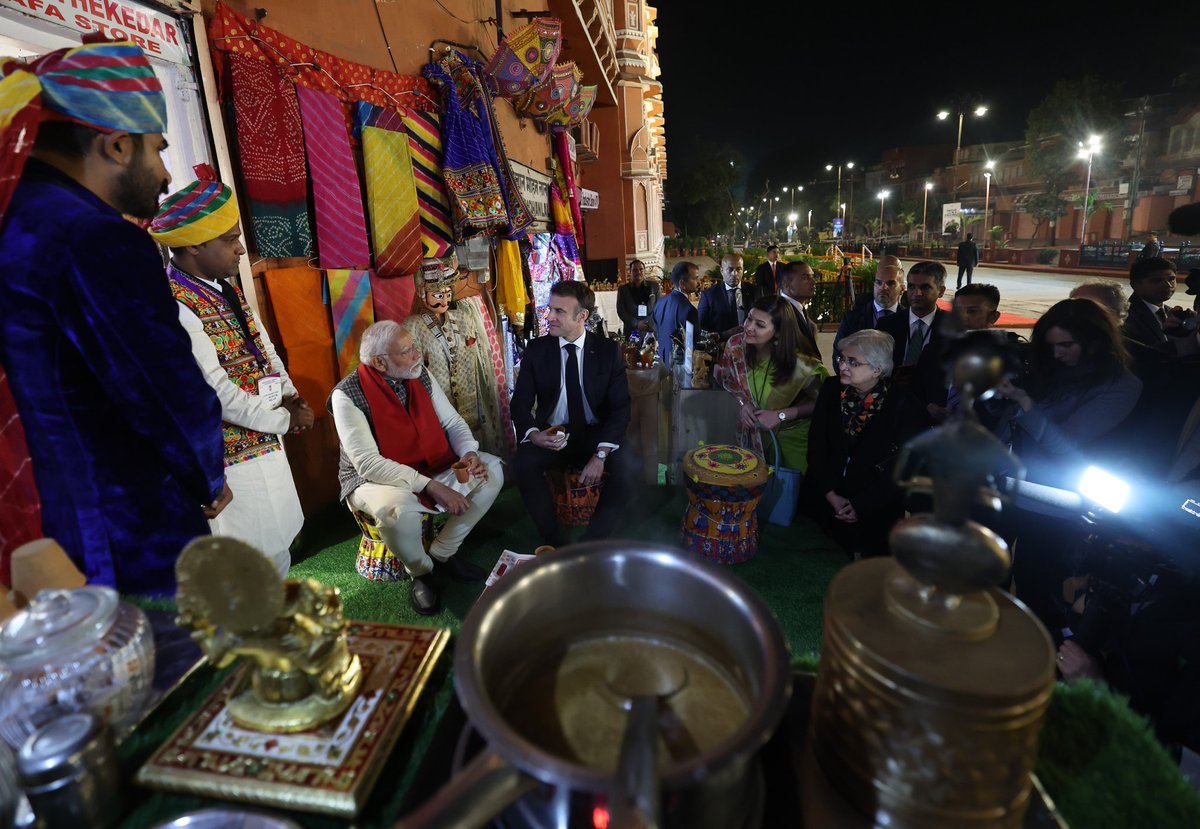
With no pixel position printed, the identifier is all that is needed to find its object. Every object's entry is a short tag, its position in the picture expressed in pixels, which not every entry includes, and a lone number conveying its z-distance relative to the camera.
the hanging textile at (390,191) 4.30
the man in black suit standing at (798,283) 5.58
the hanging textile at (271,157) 3.48
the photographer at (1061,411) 2.85
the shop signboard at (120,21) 2.54
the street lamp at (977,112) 29.49
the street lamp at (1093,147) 27.80
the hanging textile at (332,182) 3.87
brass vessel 0.64
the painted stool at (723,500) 3.59
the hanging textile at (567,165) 9.22
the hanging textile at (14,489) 1.59
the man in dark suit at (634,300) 8.51
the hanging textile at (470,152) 5.03
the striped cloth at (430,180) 4.77
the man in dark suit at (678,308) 6.95
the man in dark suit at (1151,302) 4.30
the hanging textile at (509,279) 6.30
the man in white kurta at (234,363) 2.77
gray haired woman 3.34
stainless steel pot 0.61
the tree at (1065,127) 32.66
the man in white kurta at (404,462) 3.23
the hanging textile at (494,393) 4.86
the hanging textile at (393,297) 4.48
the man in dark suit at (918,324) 4.27
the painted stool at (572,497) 4.10
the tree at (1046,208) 35.38
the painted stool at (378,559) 3.48
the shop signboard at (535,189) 6.92
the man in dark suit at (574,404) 3.88
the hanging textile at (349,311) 4.17
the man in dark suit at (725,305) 7.22
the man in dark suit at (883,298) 5.34
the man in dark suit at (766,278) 8.35
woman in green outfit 4.16
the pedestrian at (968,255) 16.77
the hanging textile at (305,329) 3.85
